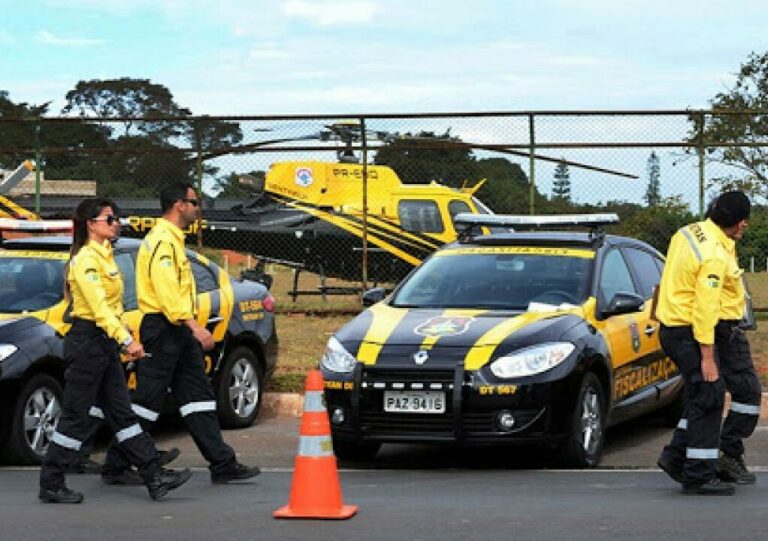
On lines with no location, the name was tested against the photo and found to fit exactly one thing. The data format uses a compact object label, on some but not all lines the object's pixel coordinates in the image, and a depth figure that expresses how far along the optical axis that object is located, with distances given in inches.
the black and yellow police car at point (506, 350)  518.5
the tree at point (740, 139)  928.3
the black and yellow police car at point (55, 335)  551.2
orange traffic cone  434.8
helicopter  1234.3
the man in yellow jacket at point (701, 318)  463.7
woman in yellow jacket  469.3
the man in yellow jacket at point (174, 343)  491.7
